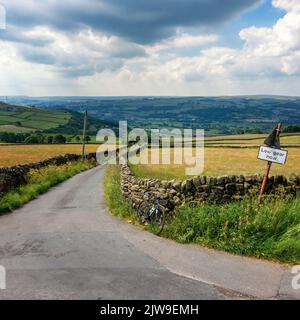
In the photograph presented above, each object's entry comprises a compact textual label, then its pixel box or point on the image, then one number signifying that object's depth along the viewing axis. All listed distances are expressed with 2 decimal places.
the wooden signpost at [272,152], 11.57
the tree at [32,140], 116.06
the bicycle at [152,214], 12.39
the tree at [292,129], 118.36
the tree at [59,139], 119.50
